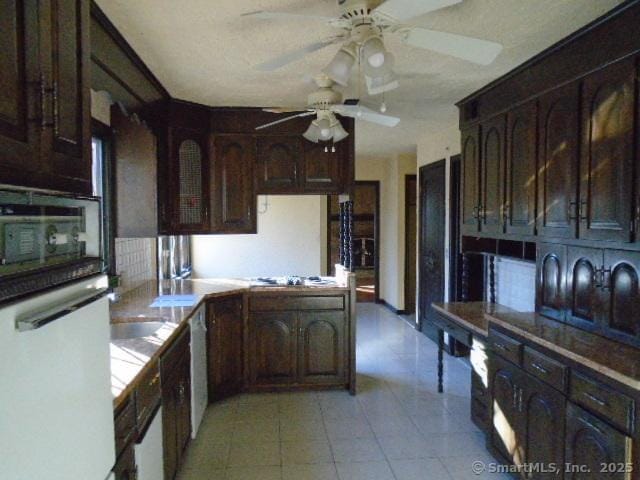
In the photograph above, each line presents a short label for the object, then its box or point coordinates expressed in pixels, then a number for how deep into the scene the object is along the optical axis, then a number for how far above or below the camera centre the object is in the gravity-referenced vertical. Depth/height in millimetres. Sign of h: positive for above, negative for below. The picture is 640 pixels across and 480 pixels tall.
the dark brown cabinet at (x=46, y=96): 956 +336
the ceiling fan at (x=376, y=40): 1591 +743
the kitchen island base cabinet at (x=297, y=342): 3773 -888
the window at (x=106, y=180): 3102 +387
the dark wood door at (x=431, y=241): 5184 -86
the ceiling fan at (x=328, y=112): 2656 +756
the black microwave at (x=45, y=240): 843 -8
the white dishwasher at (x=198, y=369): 2963 -913
